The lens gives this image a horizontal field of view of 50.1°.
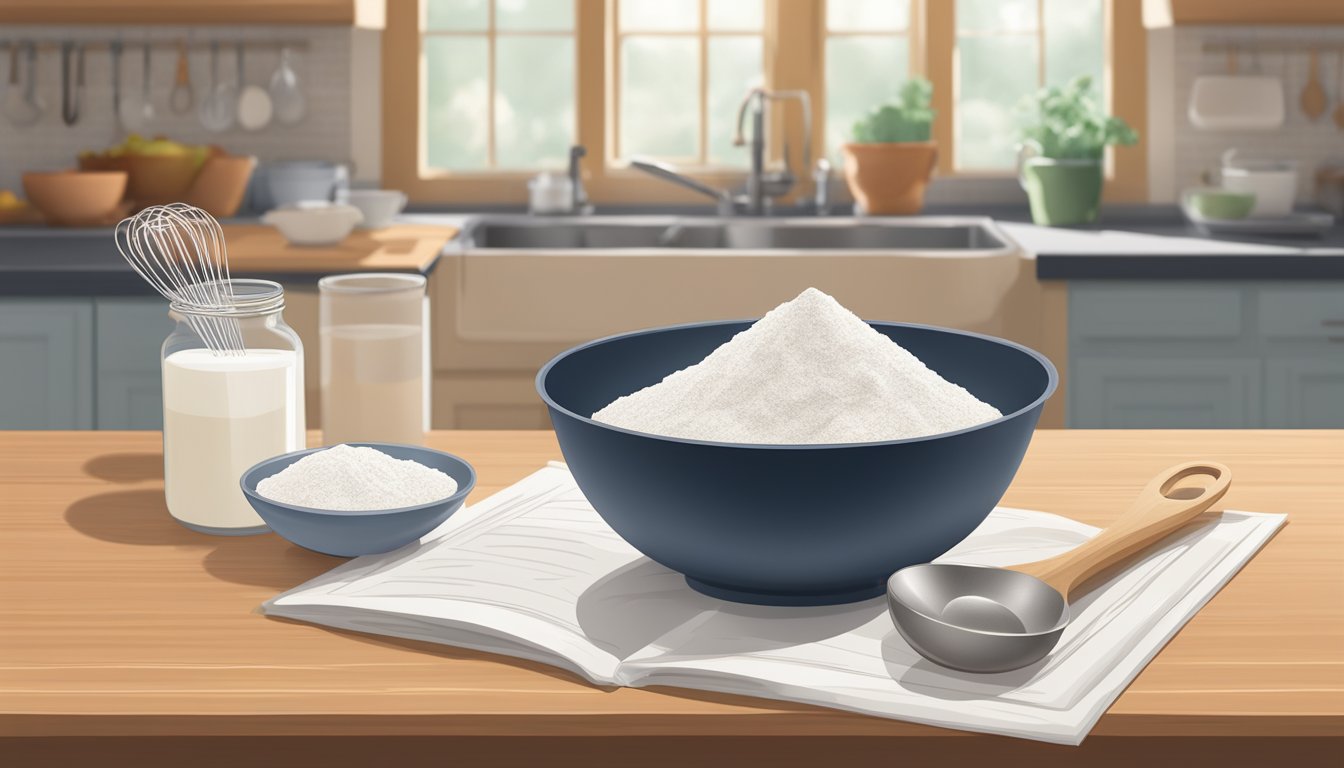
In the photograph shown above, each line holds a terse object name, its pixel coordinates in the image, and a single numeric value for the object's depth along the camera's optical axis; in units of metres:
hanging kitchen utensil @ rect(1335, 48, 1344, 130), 3.59
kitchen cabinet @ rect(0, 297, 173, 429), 2.67
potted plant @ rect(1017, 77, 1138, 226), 3.31
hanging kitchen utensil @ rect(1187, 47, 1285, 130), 3.52
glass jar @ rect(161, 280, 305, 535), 1.04
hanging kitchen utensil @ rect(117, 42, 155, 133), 3.57
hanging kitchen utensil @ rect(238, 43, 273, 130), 3.58
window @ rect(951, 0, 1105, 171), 3.75
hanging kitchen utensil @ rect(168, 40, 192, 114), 3.56
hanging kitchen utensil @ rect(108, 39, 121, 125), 3.56
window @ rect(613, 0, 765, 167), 3.77
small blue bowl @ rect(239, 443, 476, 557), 0.96
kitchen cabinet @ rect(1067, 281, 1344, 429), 2.80
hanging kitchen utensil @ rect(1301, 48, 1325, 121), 3.57
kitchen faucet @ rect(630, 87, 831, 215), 3.54
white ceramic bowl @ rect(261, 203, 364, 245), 2.86
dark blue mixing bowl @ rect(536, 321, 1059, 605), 0.82
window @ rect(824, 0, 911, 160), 3.75
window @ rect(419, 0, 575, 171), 3.76
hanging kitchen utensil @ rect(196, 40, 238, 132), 3.57
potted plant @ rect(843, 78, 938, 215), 3.46
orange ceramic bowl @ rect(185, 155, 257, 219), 3.41
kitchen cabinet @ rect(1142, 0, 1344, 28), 3.24
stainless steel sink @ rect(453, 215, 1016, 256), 3.46
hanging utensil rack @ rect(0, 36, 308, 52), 3.56
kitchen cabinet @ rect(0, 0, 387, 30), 3.22
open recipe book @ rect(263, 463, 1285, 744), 0.76
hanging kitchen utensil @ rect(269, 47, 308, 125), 3.57
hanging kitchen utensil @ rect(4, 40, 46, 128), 3.55
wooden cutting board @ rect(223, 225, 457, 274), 2.68
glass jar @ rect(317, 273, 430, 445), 1.19
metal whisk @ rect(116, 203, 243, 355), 1.04
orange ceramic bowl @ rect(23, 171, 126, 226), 3.23
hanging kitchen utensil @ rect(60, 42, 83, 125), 3.54
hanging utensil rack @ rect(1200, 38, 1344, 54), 3.58
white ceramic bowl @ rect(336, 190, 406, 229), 3.21
